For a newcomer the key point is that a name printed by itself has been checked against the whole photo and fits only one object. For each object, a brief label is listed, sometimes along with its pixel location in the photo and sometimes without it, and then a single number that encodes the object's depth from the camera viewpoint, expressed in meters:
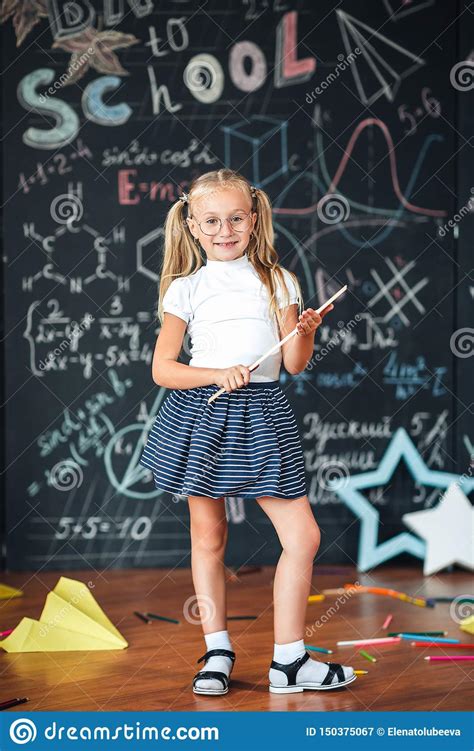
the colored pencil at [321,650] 2.63
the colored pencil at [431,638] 2.74
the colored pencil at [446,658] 2.59
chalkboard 3.66
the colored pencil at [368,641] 2.72
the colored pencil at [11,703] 2.21
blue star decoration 3.69
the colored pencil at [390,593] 3.20
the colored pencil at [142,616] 3.04
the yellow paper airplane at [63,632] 2.72
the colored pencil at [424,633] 2.81
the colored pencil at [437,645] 2.70
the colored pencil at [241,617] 3.04
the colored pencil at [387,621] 2.91
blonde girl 2.31
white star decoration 3.59
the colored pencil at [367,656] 2.58
